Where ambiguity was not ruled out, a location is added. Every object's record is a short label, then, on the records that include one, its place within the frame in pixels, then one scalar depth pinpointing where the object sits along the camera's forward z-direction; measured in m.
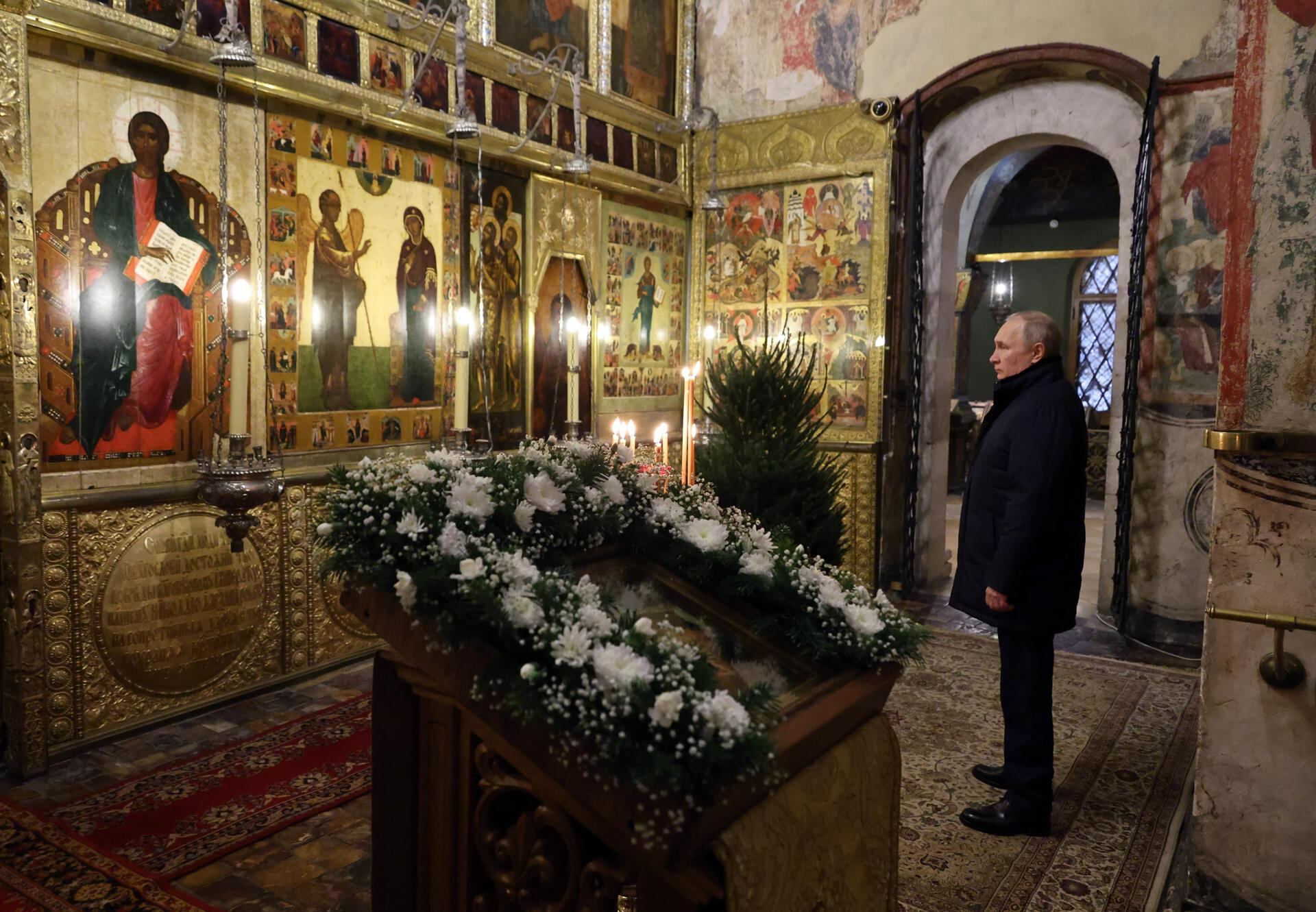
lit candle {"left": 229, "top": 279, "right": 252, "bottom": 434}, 3.98
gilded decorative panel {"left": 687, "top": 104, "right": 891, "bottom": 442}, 7.82
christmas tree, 4.80
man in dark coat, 3.51
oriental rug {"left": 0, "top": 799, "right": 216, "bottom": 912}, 3.15
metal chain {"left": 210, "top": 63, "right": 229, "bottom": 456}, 4.81
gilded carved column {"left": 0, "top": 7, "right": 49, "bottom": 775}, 4.00
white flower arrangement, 1.64
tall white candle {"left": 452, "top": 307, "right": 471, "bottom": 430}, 4.00
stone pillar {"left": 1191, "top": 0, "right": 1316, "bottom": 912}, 2.80
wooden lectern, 1.71
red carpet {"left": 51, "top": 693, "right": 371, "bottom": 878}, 3.58
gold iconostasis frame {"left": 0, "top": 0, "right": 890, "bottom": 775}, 4.11
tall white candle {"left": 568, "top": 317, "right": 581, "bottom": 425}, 4.29
